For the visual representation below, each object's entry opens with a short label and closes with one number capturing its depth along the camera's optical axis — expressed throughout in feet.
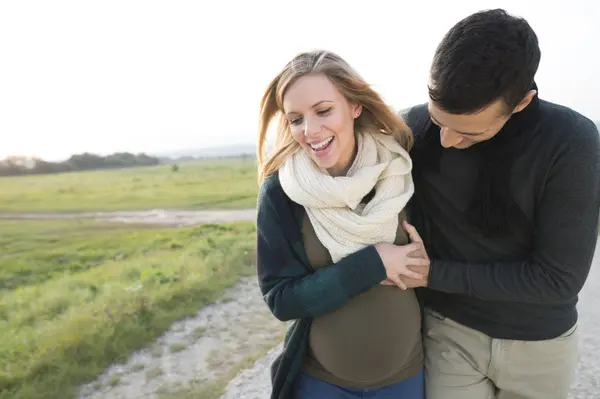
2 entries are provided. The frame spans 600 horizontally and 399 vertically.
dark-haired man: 4.99
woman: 6.04
